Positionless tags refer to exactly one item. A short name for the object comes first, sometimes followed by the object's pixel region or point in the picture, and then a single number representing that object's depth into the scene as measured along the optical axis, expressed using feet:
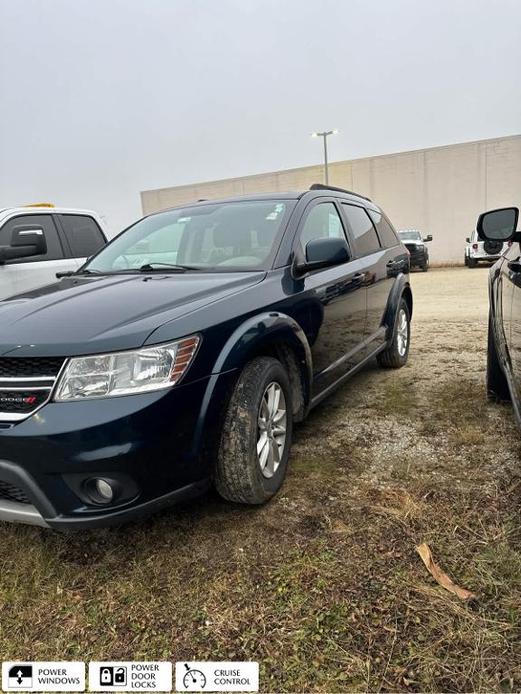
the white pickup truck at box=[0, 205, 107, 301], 16.01
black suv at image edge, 8.35
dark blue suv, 6.28
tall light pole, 91.27
